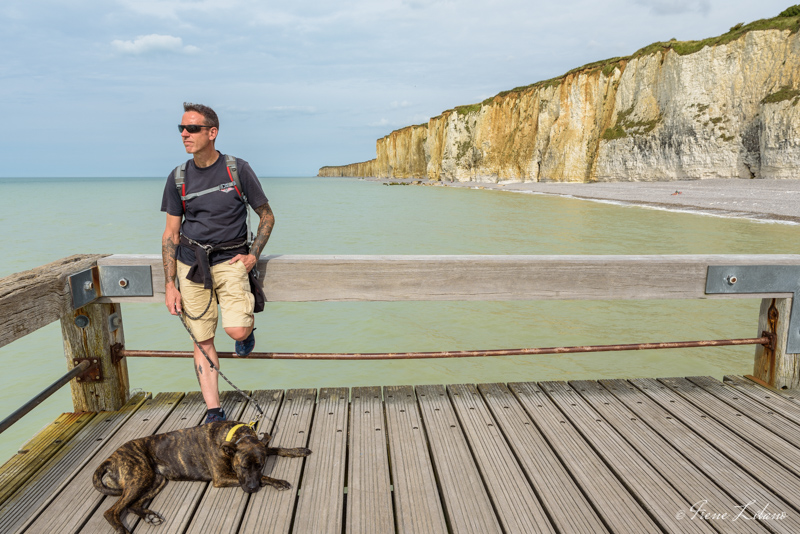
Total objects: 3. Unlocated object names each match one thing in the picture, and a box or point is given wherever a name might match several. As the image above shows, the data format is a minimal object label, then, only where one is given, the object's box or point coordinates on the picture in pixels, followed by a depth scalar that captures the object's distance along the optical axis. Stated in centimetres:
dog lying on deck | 214
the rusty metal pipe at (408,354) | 292
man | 268
